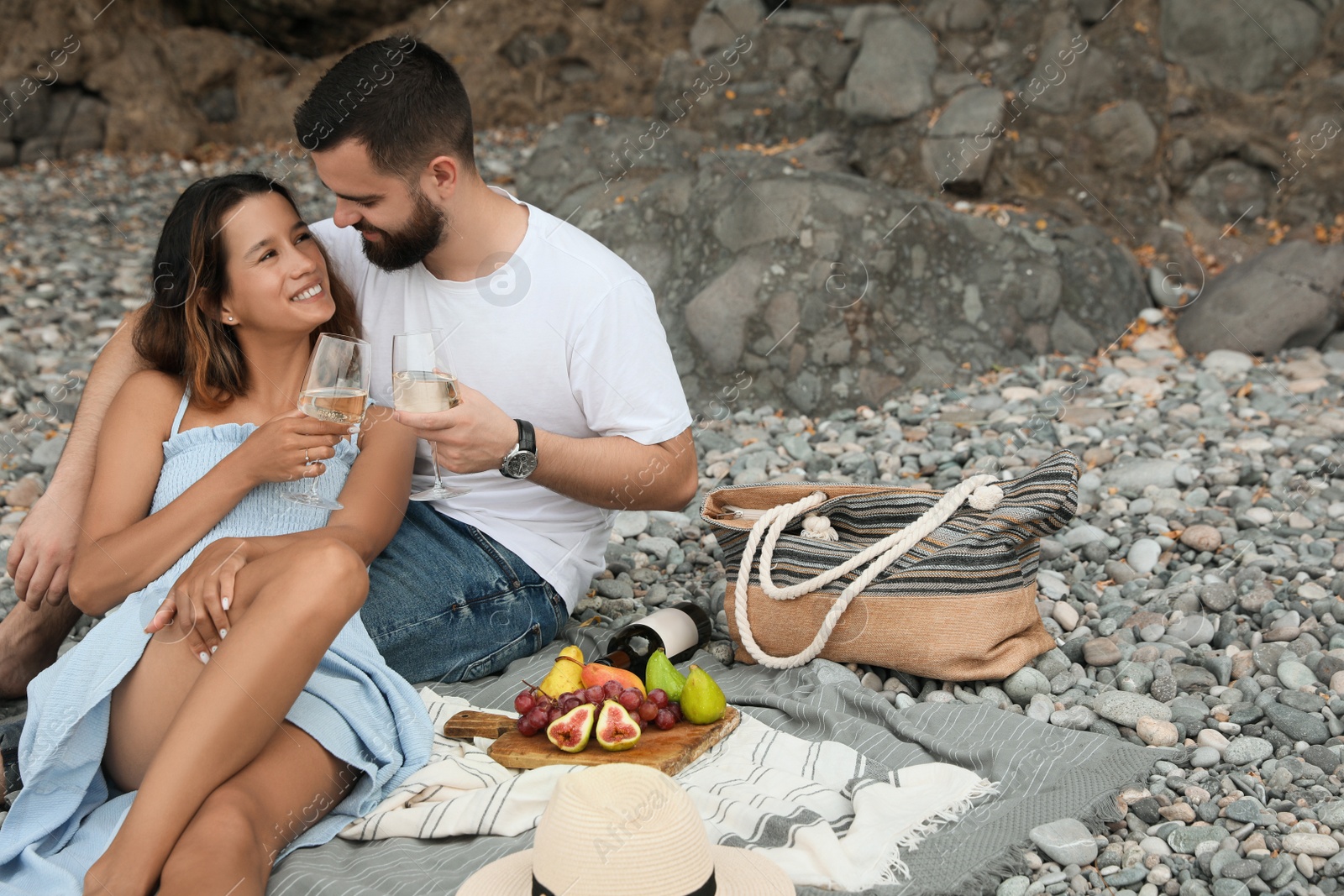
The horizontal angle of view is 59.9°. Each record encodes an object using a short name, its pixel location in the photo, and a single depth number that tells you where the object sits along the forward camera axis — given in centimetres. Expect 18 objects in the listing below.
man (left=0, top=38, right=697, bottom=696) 322
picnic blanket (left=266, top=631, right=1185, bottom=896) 250
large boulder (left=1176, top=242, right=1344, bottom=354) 684
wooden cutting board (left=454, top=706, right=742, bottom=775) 290
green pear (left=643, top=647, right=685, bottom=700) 316
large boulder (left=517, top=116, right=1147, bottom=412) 656
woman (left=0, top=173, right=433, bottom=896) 245
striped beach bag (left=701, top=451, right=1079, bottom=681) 327
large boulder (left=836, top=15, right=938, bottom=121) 837
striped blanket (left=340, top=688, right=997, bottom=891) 255
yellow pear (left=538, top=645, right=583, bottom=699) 316
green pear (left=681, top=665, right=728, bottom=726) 307
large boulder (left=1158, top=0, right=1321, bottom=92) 811
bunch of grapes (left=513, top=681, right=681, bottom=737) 302
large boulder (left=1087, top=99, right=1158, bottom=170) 805
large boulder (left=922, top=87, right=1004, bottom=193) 798
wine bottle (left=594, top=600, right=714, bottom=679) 350
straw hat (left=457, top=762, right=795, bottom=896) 192
